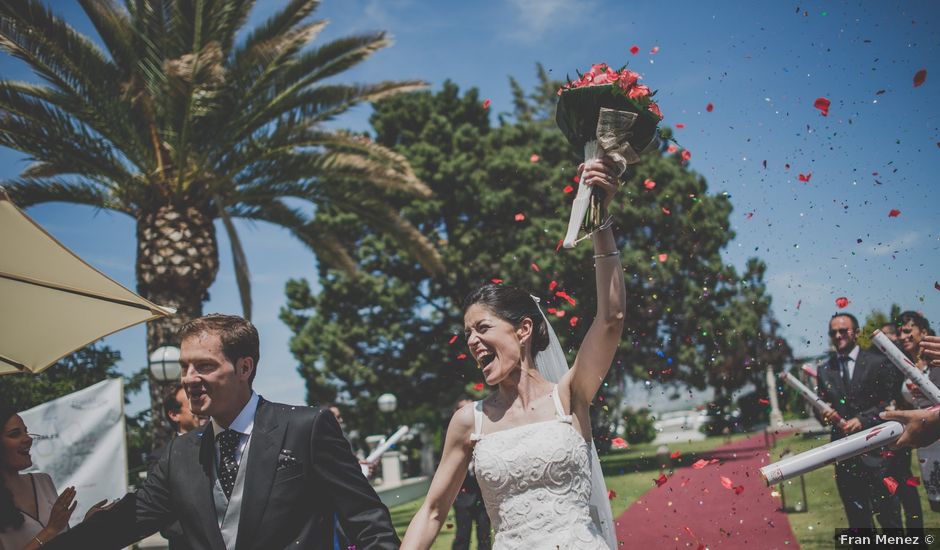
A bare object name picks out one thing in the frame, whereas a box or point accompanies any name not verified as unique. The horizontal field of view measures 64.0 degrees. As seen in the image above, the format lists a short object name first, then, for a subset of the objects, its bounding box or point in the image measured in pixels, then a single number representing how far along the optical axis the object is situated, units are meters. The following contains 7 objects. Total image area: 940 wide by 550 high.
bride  3.46
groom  3.19
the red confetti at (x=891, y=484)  6.56
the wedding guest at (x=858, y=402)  6.68
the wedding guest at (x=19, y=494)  4.88
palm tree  11.08
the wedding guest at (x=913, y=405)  6.38
